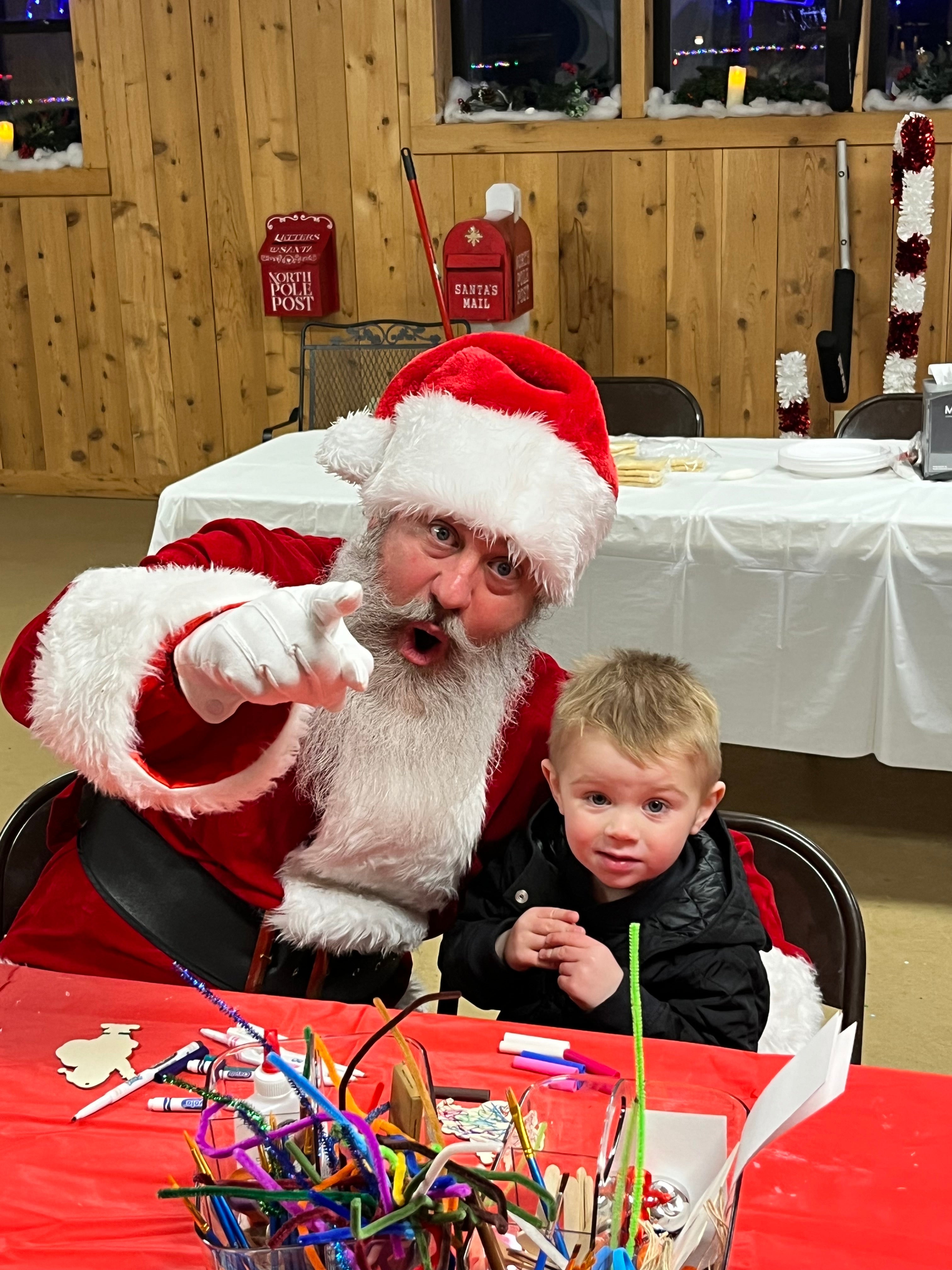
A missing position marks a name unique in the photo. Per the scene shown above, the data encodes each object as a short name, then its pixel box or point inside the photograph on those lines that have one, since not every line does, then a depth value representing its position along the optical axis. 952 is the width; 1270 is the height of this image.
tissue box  2.87
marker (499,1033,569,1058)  1.15
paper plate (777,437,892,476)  2.96
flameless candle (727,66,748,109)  4.72
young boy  1.35
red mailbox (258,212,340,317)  5.29
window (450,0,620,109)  5.04
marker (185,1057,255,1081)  0.96
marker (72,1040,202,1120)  1.08
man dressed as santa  1.43
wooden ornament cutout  1.13
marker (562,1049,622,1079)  1.11
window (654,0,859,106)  4.78
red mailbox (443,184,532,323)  4.71
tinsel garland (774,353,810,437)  4.76
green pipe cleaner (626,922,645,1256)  0.78
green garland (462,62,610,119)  4.99
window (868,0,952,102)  4.65
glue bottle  0.93
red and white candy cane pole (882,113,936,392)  4.30
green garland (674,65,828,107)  4.74
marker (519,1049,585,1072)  1.12
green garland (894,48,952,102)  4.61
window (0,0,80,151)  5.67
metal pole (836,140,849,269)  4.50
